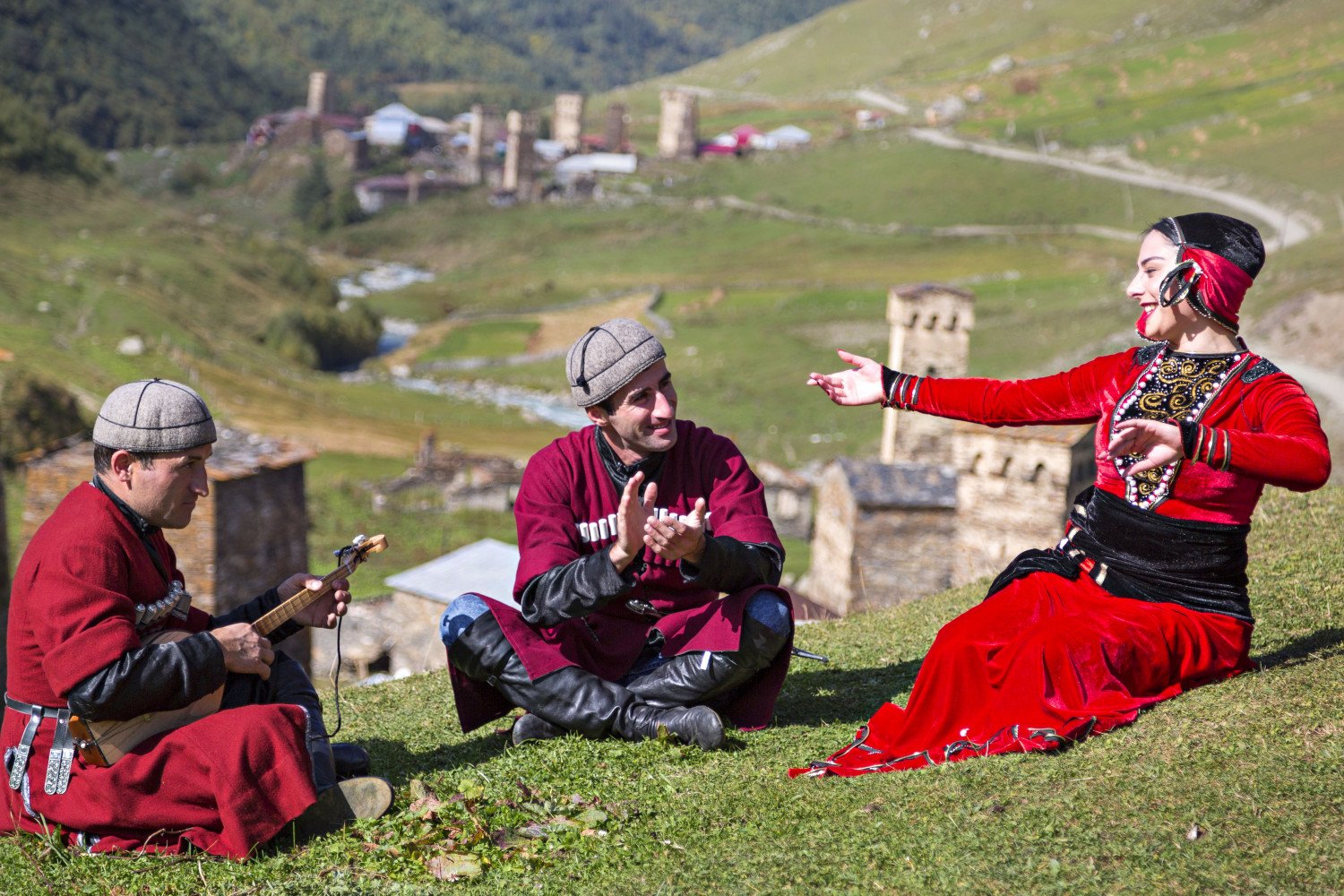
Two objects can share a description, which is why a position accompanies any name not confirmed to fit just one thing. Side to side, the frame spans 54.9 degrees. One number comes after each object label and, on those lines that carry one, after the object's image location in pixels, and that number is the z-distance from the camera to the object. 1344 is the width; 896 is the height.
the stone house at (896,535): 16.83
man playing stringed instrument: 4.62
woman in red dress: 5.16
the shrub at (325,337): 58.28
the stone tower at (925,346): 19.28
